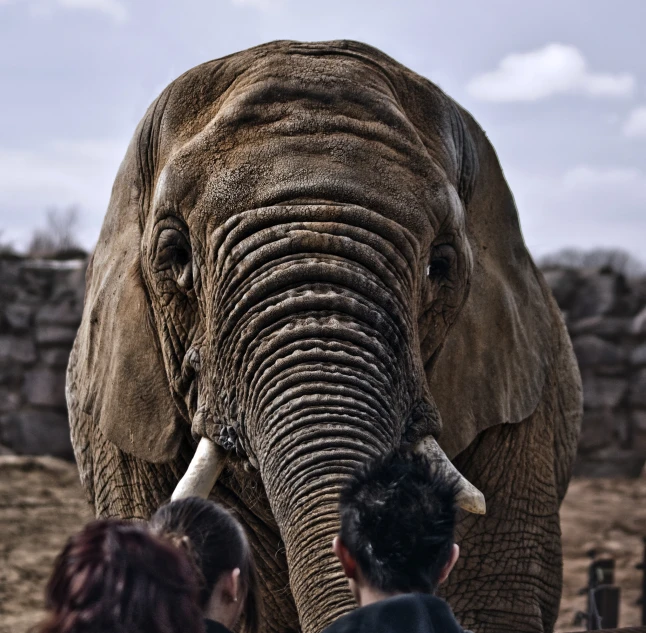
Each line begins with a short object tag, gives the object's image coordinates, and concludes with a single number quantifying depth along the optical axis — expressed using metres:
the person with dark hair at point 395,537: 4.23
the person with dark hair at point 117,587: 3.93
